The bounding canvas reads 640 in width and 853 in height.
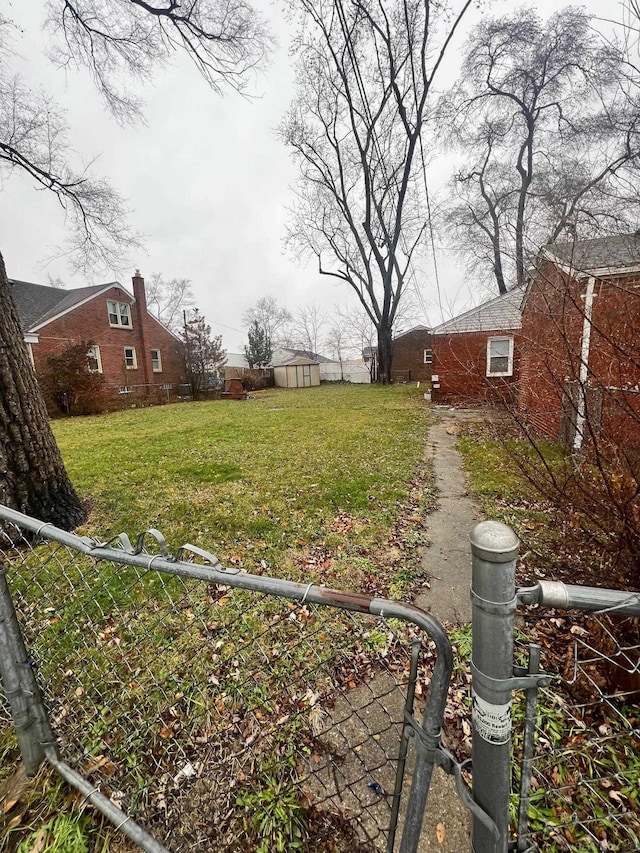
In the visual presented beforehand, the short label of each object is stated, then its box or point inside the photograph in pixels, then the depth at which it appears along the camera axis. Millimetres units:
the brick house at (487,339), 12227
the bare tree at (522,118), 11045
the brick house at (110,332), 16266
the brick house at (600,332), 2086
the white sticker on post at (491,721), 731
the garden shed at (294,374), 31938
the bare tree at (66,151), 3135
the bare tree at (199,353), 21844
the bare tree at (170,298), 35281
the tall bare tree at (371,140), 9305
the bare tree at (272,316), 44541
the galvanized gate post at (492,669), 675
